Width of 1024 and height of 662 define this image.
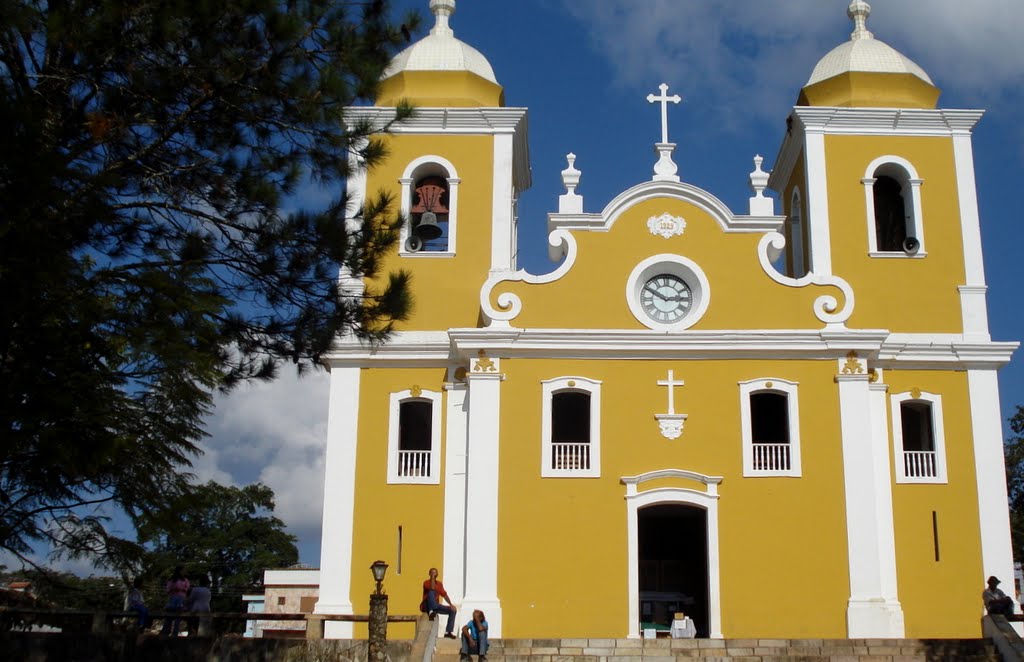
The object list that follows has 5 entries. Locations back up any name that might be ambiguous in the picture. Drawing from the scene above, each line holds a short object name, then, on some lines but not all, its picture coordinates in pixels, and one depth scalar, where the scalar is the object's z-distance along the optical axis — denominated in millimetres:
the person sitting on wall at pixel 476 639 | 17531
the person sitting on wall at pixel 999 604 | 18422
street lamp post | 16109
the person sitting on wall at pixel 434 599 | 18203
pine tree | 9844
